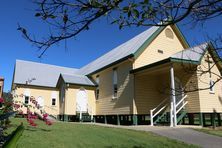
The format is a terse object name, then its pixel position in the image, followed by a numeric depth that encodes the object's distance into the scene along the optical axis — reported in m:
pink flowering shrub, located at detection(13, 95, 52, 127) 5.18
